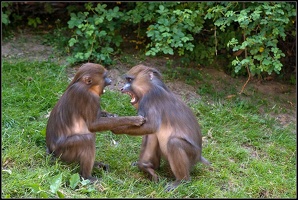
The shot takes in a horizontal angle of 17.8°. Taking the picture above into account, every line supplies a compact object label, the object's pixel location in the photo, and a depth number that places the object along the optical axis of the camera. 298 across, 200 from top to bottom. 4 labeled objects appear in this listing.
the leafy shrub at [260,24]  13.03
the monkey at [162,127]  10.07
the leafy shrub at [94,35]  14.86
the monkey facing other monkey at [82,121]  9.96
